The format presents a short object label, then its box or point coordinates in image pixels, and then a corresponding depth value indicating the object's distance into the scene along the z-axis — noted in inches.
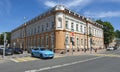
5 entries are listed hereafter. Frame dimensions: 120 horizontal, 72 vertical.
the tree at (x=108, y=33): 1260.9
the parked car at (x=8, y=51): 555.4
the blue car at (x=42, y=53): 386.9
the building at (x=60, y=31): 666.0
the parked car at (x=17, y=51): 642.6
